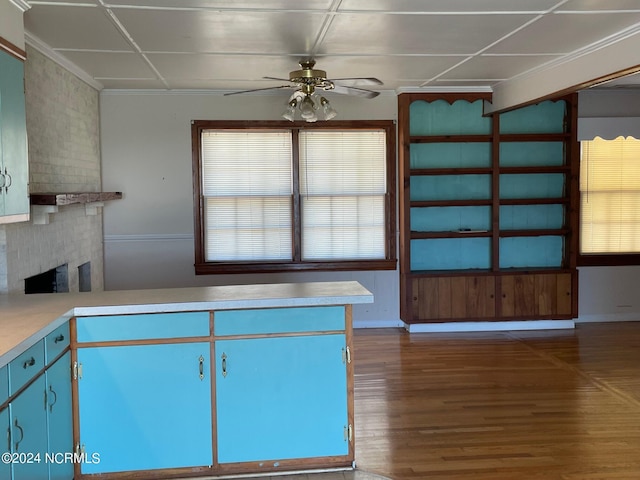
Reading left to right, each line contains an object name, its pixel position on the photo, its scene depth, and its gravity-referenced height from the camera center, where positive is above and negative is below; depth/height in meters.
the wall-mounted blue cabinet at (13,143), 3.13 +0.37
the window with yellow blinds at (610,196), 7.12 +0.12
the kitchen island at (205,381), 3.14 -0.89
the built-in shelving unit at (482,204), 6.71 +0.04
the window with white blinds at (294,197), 6.66 +0.14
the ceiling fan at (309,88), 4.27 +0.87
